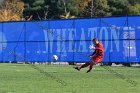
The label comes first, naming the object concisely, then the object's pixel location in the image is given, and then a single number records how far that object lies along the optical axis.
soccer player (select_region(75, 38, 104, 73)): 27.81
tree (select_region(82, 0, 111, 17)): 101.81
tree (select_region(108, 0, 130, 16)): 103.31
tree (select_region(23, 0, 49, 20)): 99.69
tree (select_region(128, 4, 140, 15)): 101.49
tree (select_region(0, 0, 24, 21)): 87.94
